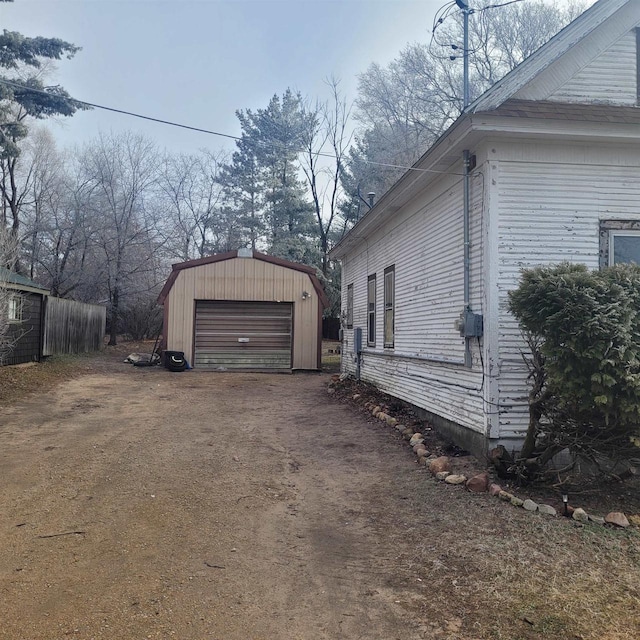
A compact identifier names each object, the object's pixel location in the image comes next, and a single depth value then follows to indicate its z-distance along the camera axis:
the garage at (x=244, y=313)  16.16
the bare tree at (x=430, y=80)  20.22
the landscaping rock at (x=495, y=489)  4.56
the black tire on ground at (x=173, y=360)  15.54
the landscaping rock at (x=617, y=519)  3.96
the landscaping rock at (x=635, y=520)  4.01
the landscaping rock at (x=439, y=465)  5.29
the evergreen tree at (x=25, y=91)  15.73
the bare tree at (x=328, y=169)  30.06
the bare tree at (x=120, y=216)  24.83
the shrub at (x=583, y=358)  3.84
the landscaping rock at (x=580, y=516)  4.02
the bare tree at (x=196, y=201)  32.81
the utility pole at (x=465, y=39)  6.83
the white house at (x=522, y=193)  5.44
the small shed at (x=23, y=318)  12.30
